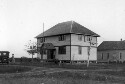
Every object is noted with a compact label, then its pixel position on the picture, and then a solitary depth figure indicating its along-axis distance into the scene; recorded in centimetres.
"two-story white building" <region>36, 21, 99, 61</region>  4856
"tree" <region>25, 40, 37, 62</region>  5603
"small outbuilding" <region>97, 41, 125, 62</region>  6294
